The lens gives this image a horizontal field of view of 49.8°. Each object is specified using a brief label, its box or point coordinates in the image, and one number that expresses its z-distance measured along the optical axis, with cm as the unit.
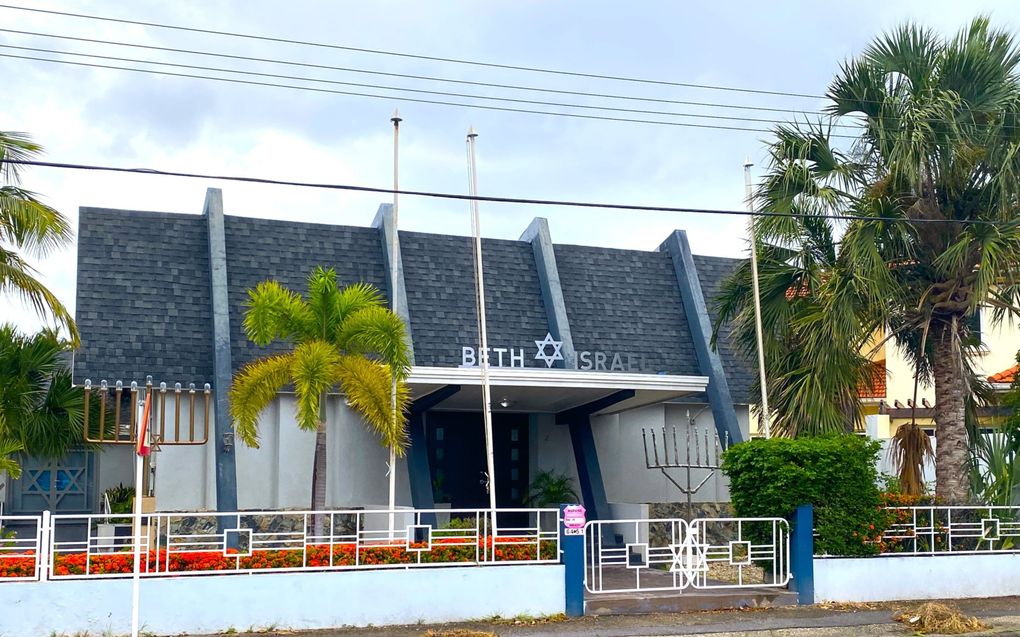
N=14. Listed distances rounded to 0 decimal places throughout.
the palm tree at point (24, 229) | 1619
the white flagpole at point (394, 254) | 1678
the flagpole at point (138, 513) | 1126
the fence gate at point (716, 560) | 1530
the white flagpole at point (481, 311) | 1744
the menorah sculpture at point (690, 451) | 2291
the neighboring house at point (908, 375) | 2417
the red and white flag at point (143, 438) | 1126
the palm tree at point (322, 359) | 1574
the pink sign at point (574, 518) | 1481
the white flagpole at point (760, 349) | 1763
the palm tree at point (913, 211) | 1627
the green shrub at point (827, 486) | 1562
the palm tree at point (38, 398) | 1908
